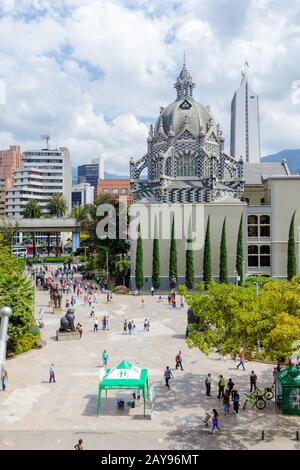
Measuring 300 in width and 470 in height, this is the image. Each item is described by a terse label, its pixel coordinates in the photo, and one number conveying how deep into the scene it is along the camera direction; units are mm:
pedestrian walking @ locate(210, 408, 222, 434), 19734
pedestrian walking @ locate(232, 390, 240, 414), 22188
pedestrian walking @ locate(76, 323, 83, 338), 36956
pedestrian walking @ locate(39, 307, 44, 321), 42350
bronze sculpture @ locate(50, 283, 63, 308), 48147
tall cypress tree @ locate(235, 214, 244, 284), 61500
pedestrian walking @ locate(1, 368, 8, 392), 24969
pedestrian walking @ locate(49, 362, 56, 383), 26125
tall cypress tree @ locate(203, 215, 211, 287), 61875
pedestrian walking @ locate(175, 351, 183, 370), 28609
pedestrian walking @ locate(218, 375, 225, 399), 23672
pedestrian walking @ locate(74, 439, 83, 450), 16998
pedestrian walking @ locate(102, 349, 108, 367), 29047
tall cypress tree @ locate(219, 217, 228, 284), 61562
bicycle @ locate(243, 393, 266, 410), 22527
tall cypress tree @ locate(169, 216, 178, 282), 62469
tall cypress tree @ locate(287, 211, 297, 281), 61875
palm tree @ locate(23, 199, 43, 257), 111875
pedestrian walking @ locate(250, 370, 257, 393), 24438
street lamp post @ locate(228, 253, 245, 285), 58719
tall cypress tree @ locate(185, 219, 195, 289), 62281
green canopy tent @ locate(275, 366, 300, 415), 21578
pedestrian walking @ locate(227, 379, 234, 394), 22859
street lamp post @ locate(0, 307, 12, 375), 13444
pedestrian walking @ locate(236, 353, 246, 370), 28425
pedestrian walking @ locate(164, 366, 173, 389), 25409
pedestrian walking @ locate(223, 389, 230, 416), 22031
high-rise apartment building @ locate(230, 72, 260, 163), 174125
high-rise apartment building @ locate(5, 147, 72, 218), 153000
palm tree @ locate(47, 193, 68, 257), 118562
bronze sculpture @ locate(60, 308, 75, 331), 36575
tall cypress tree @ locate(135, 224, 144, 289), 63031
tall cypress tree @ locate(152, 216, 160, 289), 62688
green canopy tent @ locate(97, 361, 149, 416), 21484
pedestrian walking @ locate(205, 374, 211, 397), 24123
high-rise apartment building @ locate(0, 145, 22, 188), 188125
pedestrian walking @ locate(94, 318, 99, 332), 39344
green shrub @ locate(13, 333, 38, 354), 32000
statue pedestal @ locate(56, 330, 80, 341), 36156
